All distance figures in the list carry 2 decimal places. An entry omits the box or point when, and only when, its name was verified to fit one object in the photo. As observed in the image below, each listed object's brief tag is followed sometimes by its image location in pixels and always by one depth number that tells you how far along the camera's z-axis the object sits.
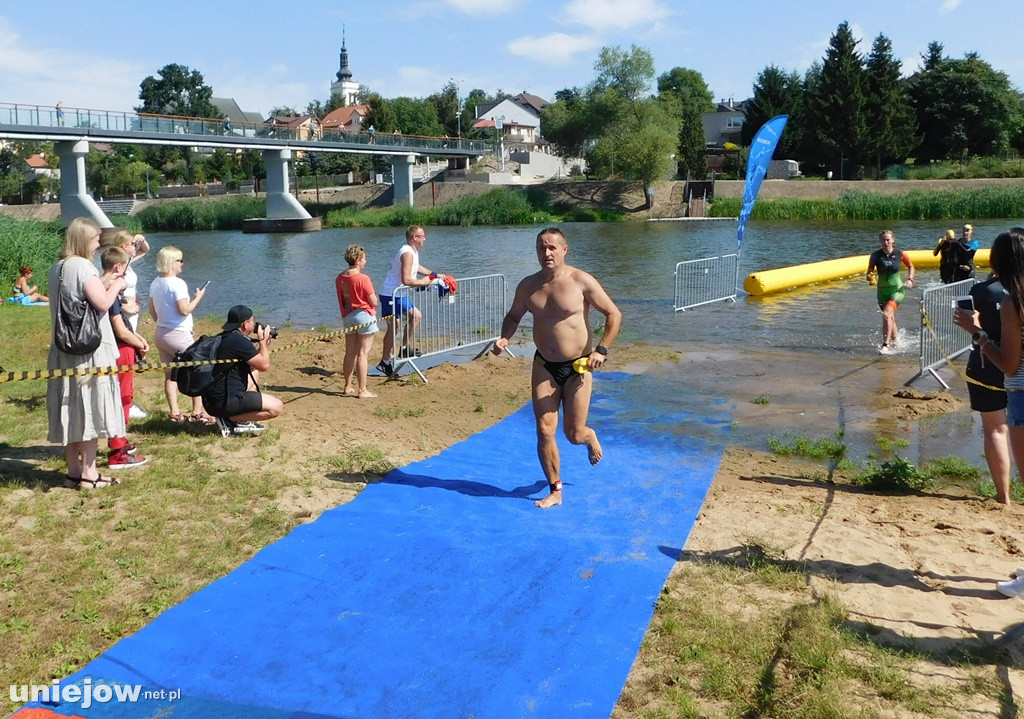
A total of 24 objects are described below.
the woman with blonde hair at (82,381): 6.28
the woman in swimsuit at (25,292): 17.97
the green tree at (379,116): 103.06
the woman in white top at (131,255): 7.37
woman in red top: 9.98
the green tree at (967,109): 71.94
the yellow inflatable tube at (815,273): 21.50
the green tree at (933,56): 79.06
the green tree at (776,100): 77.74
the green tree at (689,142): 74.94
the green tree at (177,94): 136.75
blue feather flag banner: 18.92
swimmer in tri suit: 13.64
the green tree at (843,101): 69.25
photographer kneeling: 7.80
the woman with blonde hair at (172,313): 8.30
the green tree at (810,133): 72.31
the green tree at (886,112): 69.56
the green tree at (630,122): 70.31
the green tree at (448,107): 131.12
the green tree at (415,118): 117.19
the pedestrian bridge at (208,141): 48.62
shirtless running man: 6.42
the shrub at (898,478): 7.31
